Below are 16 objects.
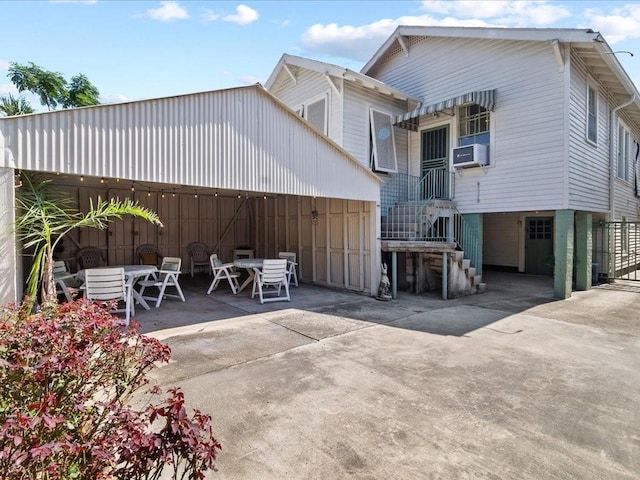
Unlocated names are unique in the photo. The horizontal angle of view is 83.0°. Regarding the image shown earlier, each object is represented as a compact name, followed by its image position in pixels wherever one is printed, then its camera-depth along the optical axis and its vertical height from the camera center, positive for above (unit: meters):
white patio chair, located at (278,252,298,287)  8.88 -0.75
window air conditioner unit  9.22 +1.94
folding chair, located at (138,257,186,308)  6.90 -0.88
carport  4.12 +0.97
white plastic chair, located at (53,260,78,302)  6.02 -0.72
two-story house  8.24 +2.53
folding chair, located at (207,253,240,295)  8.20 -0.93
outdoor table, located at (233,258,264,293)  7.57 -0.68
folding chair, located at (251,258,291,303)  7.24 -0.86
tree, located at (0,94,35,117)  12.59 +4.66
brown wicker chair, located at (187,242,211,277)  11.38 -0.70
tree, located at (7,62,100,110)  16.31 +7.14
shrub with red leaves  1.39 -0.79
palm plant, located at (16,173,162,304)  3.94 +0.20
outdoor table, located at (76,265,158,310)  6.01 -0.69
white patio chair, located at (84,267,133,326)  5.34 -0.76
